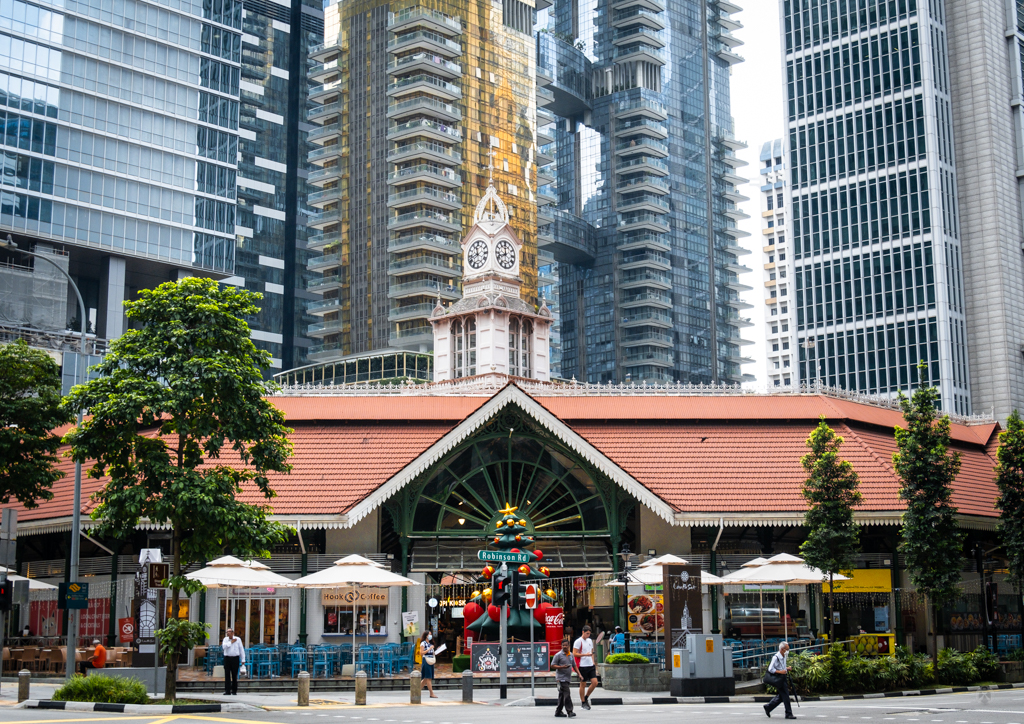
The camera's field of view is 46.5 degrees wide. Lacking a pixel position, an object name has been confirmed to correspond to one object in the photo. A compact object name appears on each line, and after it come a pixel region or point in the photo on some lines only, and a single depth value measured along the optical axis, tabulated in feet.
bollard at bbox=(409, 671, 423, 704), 96.37
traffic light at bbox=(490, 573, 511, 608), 96.89
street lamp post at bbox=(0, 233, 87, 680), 99.71
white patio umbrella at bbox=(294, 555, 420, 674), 111.34
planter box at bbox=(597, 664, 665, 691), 107.96
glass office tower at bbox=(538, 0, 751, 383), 532.32
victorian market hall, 133.39
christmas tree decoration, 118.83
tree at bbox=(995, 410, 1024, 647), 128.26
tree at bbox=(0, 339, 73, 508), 127.03
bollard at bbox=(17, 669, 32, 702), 92.73
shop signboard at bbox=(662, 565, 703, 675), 107.34
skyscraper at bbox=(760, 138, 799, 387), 620.16
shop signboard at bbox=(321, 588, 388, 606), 133.49
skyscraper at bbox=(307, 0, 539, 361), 407.23
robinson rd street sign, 97.55
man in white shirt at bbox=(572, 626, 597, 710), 93.15
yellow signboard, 137.39
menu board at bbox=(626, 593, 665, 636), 133.28
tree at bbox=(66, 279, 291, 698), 95.14
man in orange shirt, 108.58
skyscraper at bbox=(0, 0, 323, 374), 309.63
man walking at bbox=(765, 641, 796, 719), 80.21
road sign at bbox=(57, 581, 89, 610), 99.40
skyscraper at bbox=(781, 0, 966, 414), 359.66
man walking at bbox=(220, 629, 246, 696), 99.55
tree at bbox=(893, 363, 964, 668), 118.83
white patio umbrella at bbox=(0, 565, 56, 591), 124.98
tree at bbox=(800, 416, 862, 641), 119.96
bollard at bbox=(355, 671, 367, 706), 94.99
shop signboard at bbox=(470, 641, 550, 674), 113.60
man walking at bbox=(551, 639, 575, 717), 82.28
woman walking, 107.55
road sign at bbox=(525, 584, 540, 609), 97.46
